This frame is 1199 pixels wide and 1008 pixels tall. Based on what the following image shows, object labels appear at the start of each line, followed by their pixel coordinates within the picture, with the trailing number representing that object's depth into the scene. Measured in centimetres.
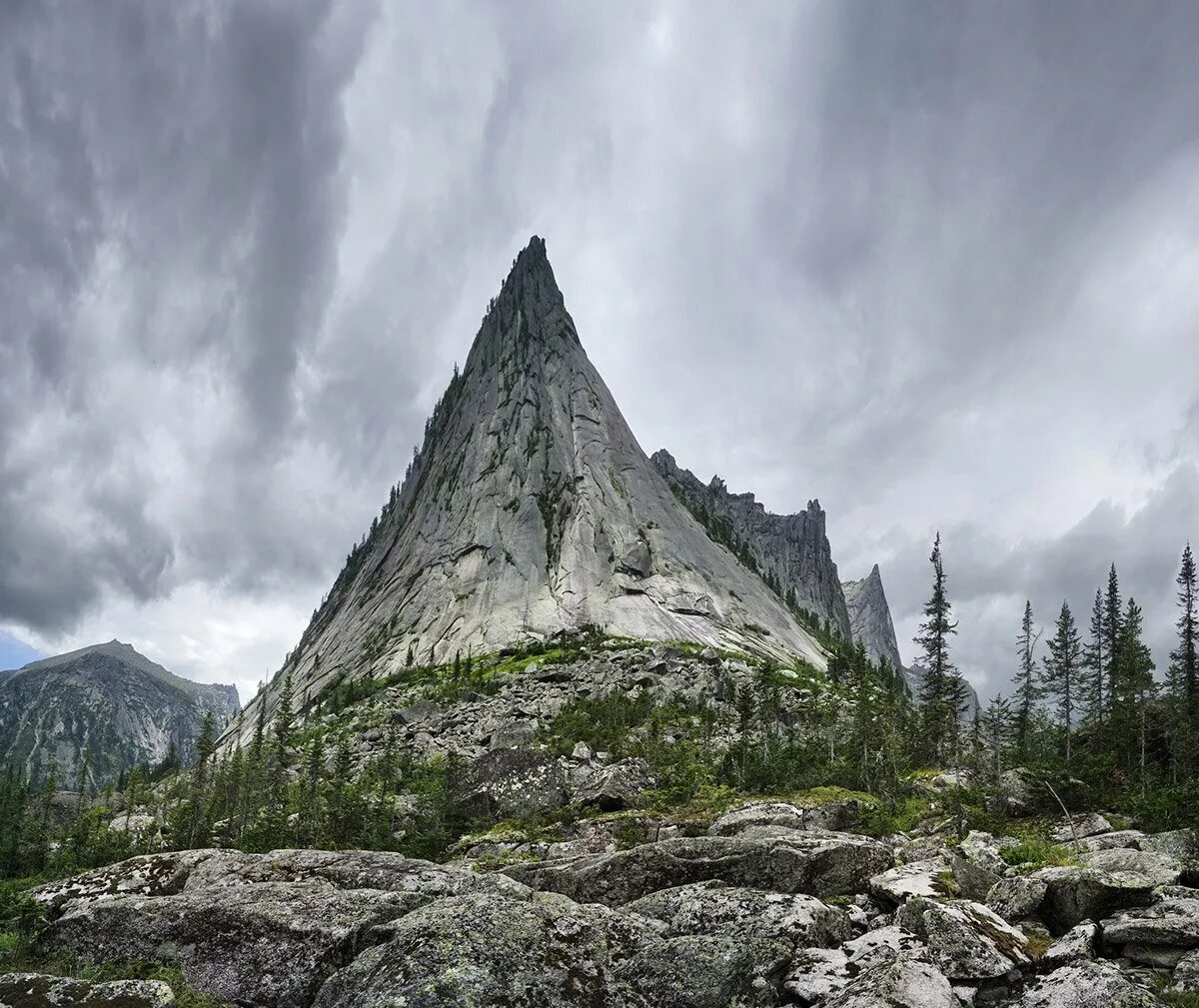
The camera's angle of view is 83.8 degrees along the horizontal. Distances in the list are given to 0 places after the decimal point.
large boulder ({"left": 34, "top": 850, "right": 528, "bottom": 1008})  1220
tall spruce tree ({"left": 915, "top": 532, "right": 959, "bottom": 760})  5622
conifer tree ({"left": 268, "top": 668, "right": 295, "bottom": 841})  4794
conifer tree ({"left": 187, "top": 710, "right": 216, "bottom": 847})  5103
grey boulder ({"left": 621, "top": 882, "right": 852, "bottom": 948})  1153
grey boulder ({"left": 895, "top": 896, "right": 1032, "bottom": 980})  1022
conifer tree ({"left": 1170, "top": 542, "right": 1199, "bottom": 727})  5486
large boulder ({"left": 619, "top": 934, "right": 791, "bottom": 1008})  1055
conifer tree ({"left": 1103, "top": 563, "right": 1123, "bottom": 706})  7806
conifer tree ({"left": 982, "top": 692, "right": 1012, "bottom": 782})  3691
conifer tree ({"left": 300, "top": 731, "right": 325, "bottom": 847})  3838
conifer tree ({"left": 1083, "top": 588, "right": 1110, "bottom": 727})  7350
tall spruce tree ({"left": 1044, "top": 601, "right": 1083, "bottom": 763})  6969
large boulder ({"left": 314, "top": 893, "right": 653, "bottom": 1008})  949
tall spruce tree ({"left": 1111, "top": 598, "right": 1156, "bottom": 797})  4421
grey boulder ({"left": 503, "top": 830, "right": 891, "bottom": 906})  1570
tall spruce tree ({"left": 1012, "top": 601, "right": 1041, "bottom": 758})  7581
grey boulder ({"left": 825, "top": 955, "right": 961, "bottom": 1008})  913
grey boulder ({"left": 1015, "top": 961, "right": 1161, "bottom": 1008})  845
